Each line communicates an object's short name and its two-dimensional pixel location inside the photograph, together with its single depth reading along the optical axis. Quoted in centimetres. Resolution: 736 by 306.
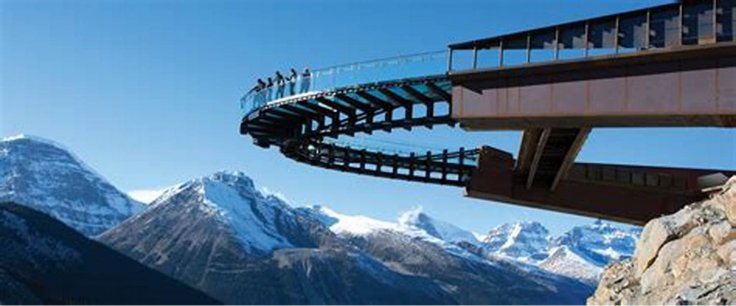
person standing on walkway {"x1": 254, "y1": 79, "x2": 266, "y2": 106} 4397
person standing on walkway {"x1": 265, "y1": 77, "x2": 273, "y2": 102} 4316
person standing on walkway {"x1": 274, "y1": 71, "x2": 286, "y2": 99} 4225
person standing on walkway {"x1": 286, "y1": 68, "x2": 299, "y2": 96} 4144
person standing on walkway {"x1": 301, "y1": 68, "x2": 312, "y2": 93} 4047
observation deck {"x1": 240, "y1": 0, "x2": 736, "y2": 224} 2839
